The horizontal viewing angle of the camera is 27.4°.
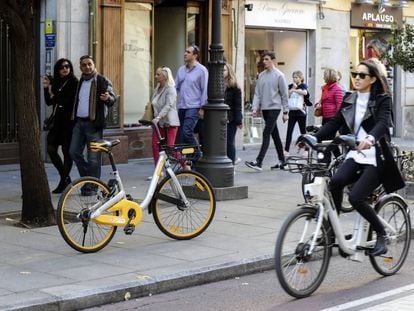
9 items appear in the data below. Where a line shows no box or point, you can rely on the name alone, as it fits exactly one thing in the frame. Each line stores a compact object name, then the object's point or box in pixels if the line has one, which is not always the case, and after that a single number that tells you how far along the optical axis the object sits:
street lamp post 11.12
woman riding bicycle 6.99
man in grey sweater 14.45
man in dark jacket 10.80
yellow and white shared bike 7.74
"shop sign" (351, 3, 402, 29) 21.31
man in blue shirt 12.80
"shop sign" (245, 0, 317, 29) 18.58
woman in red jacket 13.02
